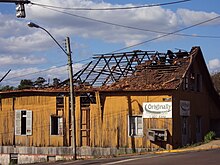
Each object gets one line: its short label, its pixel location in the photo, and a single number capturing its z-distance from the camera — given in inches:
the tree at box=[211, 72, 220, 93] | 2436.0
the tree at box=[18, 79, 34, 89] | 1983.3
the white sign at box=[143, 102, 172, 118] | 1299.2
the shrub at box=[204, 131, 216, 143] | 1441.3
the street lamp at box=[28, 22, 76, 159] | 1151.8
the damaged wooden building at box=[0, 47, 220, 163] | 1320.1
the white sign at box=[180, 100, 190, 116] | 1350.9
